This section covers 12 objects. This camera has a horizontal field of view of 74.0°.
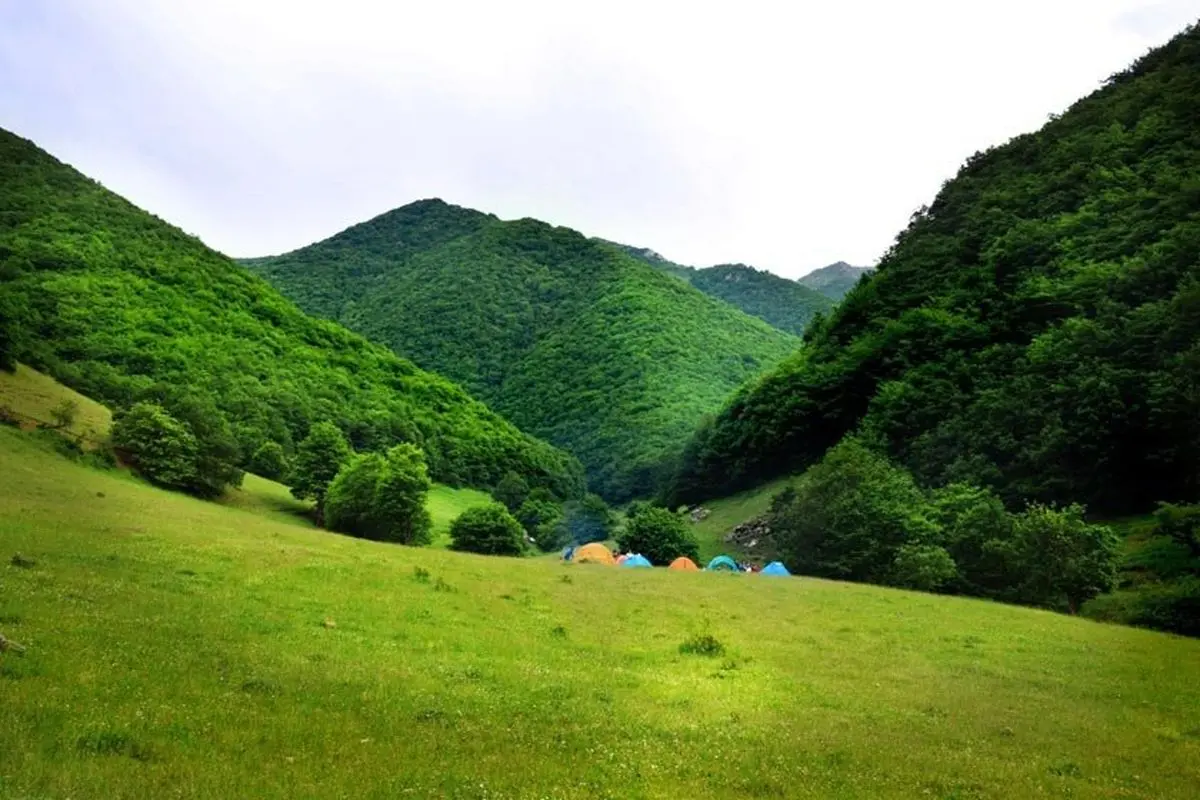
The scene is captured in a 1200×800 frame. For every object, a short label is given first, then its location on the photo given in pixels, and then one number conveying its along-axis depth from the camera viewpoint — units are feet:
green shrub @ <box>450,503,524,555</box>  261.44
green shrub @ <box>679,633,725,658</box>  81.71
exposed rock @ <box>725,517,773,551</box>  278.19
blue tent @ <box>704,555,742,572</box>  214.69
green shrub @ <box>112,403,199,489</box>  192.34
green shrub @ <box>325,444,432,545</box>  227.81
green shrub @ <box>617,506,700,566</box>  238.27
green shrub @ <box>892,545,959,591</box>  163.63
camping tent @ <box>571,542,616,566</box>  216.19
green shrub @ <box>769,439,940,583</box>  190.08
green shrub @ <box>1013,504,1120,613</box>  144.46
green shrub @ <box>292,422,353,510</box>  239.71
